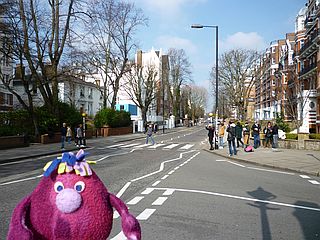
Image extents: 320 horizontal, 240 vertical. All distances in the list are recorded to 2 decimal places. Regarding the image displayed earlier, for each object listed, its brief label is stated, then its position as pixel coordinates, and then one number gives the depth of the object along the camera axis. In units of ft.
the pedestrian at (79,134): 64.63
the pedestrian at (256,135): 60.79
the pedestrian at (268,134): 59.40
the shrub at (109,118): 110.94
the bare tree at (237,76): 148.29
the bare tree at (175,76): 191.91
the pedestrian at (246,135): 63.24
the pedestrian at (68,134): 66.37
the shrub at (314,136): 59.60
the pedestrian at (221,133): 63.64
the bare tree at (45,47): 61.95
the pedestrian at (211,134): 59.06
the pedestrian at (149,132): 74.35
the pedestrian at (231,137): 48.61
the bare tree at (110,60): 109.12
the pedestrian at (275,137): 55.90
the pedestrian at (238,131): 60.67
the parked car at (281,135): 64.58
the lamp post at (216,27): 62.47
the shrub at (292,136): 63.07
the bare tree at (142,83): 147.34
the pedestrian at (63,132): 59.40
